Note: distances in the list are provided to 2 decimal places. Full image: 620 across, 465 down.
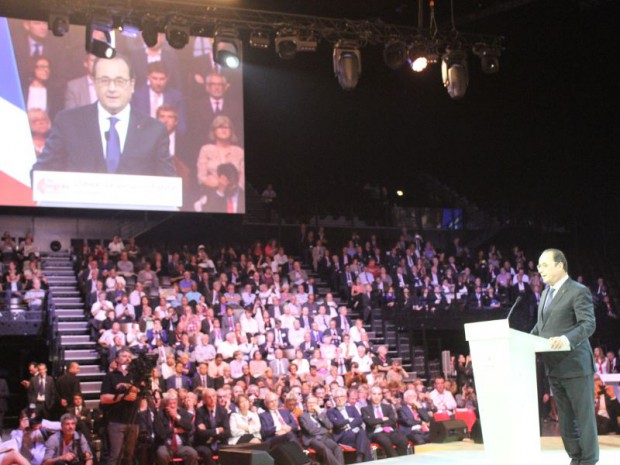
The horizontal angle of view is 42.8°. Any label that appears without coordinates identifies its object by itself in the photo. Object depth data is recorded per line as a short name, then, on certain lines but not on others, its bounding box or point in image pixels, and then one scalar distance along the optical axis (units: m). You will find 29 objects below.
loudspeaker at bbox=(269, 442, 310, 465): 7.66
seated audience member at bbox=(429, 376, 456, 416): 11.72
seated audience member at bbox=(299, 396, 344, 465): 9.39
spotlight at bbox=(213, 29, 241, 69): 10.80
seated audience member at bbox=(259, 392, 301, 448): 9.47
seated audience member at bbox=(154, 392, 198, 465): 8.91
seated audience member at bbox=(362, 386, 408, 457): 10.20
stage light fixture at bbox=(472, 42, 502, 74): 11.30
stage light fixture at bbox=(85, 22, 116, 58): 10.11
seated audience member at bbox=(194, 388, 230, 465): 9.22
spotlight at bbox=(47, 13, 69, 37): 10.01
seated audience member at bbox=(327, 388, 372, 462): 9.92
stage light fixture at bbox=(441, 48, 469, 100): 10.74
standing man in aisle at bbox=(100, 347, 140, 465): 8.54
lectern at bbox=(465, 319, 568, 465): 4.06
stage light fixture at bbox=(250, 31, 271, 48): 10.91
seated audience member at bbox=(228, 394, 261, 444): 9.33
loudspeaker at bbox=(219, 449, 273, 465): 6.44
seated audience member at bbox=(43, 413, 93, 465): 8.52
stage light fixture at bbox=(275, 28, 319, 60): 10.75
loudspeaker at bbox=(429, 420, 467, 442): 9.16
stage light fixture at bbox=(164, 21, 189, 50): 10.45
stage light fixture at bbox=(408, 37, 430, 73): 10.90
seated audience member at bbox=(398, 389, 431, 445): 10.59
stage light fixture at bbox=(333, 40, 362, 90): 10.58
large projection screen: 12.84
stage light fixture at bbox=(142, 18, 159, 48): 10.38
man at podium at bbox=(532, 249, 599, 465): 4.21
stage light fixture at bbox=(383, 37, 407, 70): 10.93
